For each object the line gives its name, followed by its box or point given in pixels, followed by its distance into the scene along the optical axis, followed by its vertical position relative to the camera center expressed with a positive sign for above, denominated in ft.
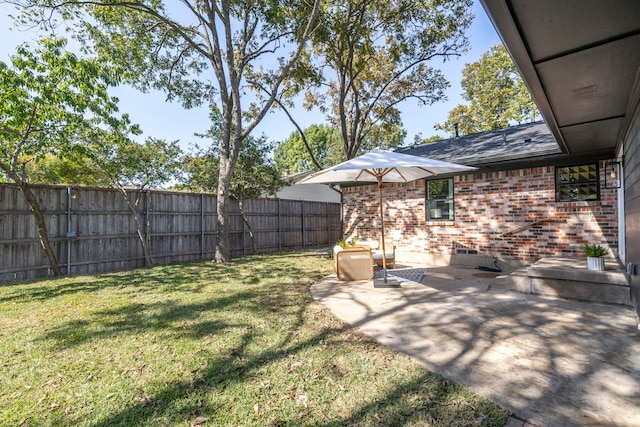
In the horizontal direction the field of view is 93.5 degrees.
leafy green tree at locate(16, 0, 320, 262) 28.30 +18.46
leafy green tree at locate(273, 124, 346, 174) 125.29 +29.63
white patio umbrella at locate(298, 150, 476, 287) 16.40 +2.96
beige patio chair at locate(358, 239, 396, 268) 23.12 -3.02
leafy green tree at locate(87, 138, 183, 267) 27.02 +4.82
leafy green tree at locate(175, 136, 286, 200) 37.27 +5.79
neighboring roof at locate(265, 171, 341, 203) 65.57 +5.59
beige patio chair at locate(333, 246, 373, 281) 20.95 -3.28
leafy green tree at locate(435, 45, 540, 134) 65.32 +26.69
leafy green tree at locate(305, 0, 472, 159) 34.14 +21.07
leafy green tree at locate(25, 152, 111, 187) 27.96 +6.52
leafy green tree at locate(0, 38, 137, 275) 19.71 +7.97
